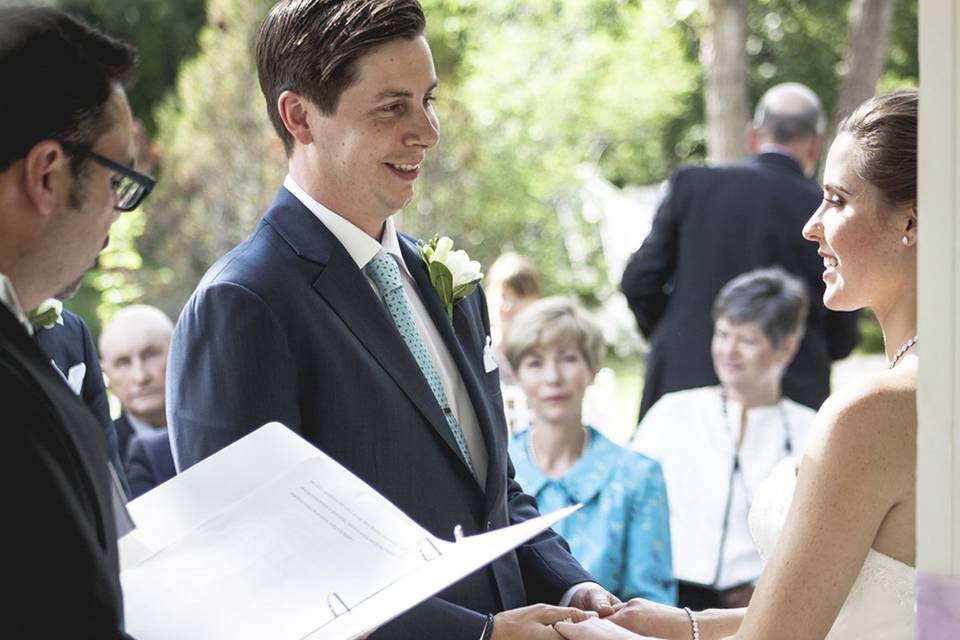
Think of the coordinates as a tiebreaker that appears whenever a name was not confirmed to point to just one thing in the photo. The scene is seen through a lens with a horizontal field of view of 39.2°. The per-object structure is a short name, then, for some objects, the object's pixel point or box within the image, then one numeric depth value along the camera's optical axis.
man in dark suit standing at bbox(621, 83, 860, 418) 6.42
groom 2.46
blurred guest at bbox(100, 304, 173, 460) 5.88
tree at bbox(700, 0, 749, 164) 10.45
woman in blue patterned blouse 4.89
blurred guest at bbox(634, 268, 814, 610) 5.39
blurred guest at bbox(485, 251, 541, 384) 8.09
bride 2.35
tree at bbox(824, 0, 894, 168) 11.12
